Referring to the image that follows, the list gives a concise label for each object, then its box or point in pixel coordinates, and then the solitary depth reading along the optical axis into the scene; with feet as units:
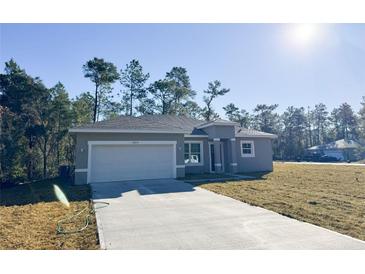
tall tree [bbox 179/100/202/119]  126.93
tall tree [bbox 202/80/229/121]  141.79
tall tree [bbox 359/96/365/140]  121.35
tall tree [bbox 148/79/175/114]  118.11
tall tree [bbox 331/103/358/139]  211.00
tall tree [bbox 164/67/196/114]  121.39
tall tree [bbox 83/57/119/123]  96.58
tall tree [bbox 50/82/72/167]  81.24
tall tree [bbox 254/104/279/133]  188.90
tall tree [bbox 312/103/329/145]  220.02
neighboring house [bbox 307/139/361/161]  136.87
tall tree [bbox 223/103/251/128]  169.07
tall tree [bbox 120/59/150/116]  115.03
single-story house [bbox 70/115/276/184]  45.44
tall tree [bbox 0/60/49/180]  61.52
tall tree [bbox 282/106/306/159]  155.55
